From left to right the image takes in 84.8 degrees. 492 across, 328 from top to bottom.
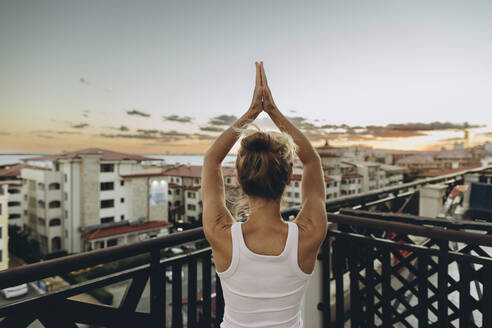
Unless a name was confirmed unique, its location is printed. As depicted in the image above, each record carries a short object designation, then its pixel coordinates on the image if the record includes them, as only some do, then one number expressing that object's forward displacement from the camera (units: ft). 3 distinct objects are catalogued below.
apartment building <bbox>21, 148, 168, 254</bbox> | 93.71
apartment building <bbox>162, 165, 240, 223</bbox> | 114.83
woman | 2.53
